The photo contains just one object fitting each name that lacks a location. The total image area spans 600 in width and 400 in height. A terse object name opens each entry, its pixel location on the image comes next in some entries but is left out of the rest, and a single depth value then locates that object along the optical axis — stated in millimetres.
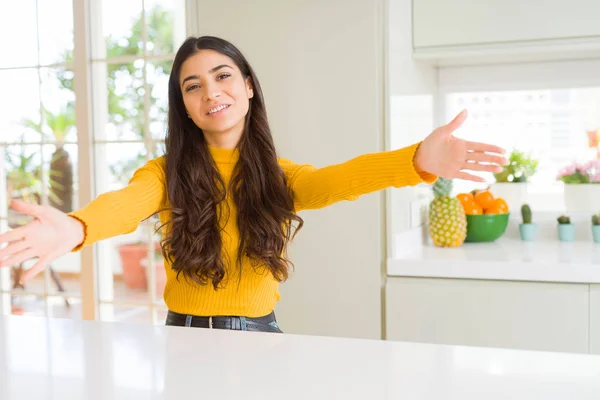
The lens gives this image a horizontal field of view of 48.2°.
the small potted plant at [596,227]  2478
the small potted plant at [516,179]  2709
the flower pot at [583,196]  2633
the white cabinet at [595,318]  1954
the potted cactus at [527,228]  2598
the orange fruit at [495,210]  2549
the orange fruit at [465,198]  2560
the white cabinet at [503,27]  2133
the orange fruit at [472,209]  2533
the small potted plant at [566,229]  2576
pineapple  2379
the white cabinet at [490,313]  1986
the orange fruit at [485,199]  2564
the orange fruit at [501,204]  2557
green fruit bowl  2504
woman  1376
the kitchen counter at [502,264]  1978
